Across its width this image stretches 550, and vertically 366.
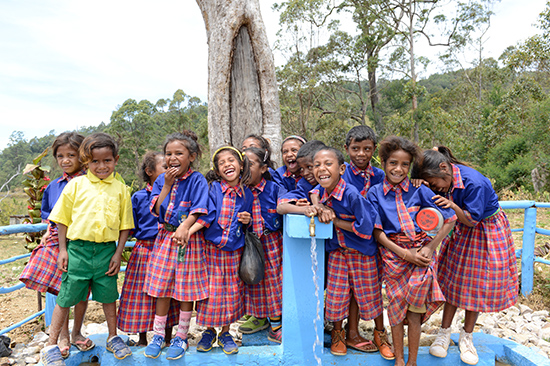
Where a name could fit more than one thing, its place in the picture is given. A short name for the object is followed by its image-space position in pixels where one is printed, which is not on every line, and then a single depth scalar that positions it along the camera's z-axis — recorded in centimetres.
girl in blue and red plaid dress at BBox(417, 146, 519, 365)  271
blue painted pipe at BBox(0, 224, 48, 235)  259
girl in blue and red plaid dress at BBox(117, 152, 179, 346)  287
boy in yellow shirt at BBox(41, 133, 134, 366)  260
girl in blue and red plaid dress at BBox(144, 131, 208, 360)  262
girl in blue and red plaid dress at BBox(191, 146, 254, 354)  267
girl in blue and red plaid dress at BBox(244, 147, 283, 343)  294
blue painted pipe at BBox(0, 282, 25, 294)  306
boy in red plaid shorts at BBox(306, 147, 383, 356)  256
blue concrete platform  260
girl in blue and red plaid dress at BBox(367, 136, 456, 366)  253
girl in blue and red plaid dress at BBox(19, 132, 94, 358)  268
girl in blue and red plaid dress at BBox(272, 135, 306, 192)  324
